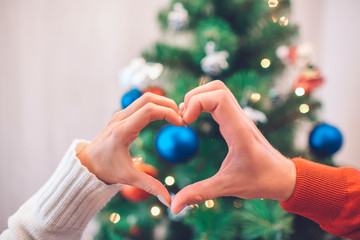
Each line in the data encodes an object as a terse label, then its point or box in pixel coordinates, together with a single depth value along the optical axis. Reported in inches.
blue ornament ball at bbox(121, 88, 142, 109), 25.1
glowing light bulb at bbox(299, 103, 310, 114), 26.9
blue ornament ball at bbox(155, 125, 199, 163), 21.2
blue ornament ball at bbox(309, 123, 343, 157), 27.3
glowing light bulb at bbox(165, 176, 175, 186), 28.1
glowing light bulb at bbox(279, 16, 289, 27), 28.4
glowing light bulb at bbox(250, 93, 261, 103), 24.4
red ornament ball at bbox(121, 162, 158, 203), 25.8
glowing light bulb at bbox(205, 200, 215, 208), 25.3
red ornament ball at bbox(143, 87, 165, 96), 28.2
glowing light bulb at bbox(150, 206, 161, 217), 27.9
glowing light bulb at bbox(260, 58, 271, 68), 28.6
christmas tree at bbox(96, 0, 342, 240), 25.1
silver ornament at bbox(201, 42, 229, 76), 25.0
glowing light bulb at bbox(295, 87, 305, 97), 28.0
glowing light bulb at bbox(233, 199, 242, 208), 27.7
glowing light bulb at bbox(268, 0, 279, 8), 27.0
